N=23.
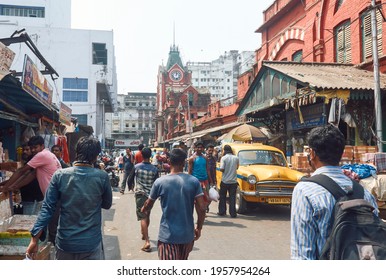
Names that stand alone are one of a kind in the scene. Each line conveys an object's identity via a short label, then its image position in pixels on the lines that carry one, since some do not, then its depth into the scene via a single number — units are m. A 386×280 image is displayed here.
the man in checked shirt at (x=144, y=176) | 6.24
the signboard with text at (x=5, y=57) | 6.40
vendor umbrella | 15.15
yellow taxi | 8.90
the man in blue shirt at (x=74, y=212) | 3.20
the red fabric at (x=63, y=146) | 11.38
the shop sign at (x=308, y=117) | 12.52
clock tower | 57.34
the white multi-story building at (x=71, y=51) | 44.53
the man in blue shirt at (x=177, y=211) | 3.65
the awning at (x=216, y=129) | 24.38
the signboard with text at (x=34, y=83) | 7.39
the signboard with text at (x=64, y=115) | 12.05
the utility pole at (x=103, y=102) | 53.91
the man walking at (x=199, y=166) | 8.50
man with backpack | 2.21
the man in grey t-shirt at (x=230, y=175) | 8.92
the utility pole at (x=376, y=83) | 9.51
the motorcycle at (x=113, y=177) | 15.41
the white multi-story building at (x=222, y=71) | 101.26
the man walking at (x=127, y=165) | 13.80
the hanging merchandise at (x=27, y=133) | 10.16
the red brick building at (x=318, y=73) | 11.35
